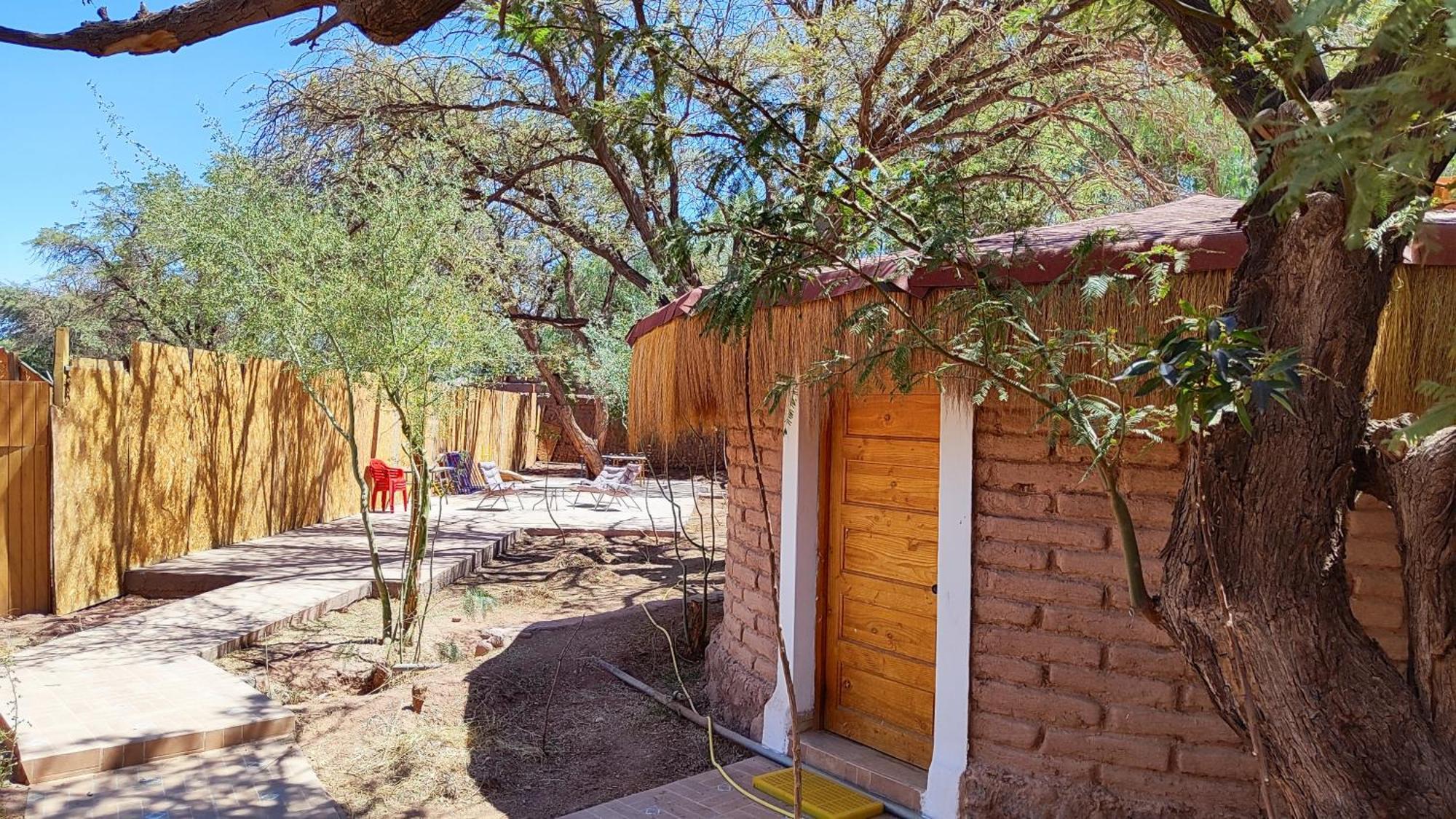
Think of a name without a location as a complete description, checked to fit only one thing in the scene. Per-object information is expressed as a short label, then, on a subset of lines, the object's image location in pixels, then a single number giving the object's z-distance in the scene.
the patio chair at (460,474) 19.47
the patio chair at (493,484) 17.44
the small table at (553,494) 18.70
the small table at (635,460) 17.83
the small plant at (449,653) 7.47
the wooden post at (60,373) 8.16
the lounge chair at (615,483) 15.85
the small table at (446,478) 17.47
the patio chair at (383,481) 15.62
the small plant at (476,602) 8.64
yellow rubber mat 4.41
